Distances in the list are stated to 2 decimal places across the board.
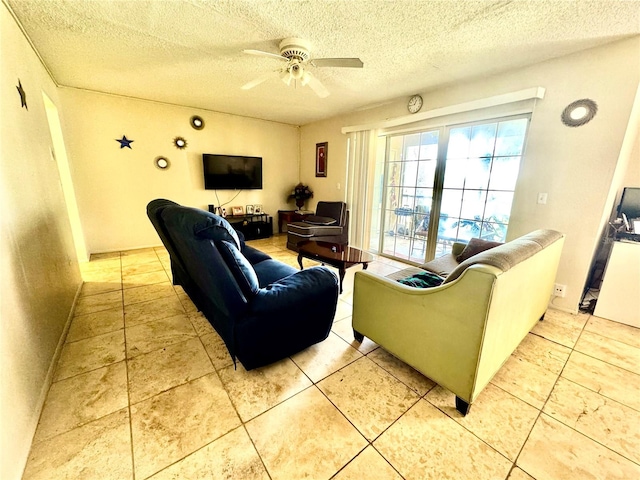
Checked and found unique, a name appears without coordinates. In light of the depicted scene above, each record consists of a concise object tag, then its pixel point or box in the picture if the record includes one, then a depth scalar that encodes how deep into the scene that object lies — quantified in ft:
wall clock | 10.95
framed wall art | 16.36
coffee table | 8.64
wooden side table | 16.89
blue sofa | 4.34
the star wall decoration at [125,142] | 12.63
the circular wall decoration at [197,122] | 14.16
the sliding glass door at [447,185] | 9.25
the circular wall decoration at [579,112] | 7.09
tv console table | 16.20
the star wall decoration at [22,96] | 6.07
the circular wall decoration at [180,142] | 13.93
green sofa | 3.78
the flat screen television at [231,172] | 14.99
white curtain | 13.39
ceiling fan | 6.72
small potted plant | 17.90
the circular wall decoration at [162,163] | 13.64
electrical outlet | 8.00
